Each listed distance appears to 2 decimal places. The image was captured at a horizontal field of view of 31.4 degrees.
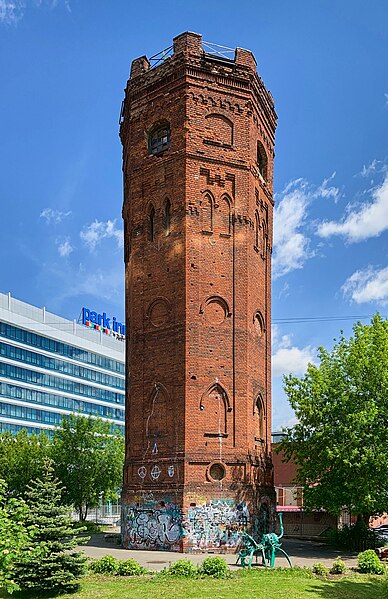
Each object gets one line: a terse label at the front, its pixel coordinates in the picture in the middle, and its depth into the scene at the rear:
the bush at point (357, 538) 29.50
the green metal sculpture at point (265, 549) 21.56
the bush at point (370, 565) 21.14
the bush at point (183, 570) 19.33
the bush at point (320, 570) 20.41
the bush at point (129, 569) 19.75
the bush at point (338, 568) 20.80
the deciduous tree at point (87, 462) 44.17
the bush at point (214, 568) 19.28
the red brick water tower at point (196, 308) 27.88
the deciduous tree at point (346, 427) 27.08
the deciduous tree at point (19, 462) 43.28
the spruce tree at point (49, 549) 16.50
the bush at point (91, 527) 42.73
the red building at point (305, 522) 38.78
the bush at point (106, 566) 19.97
